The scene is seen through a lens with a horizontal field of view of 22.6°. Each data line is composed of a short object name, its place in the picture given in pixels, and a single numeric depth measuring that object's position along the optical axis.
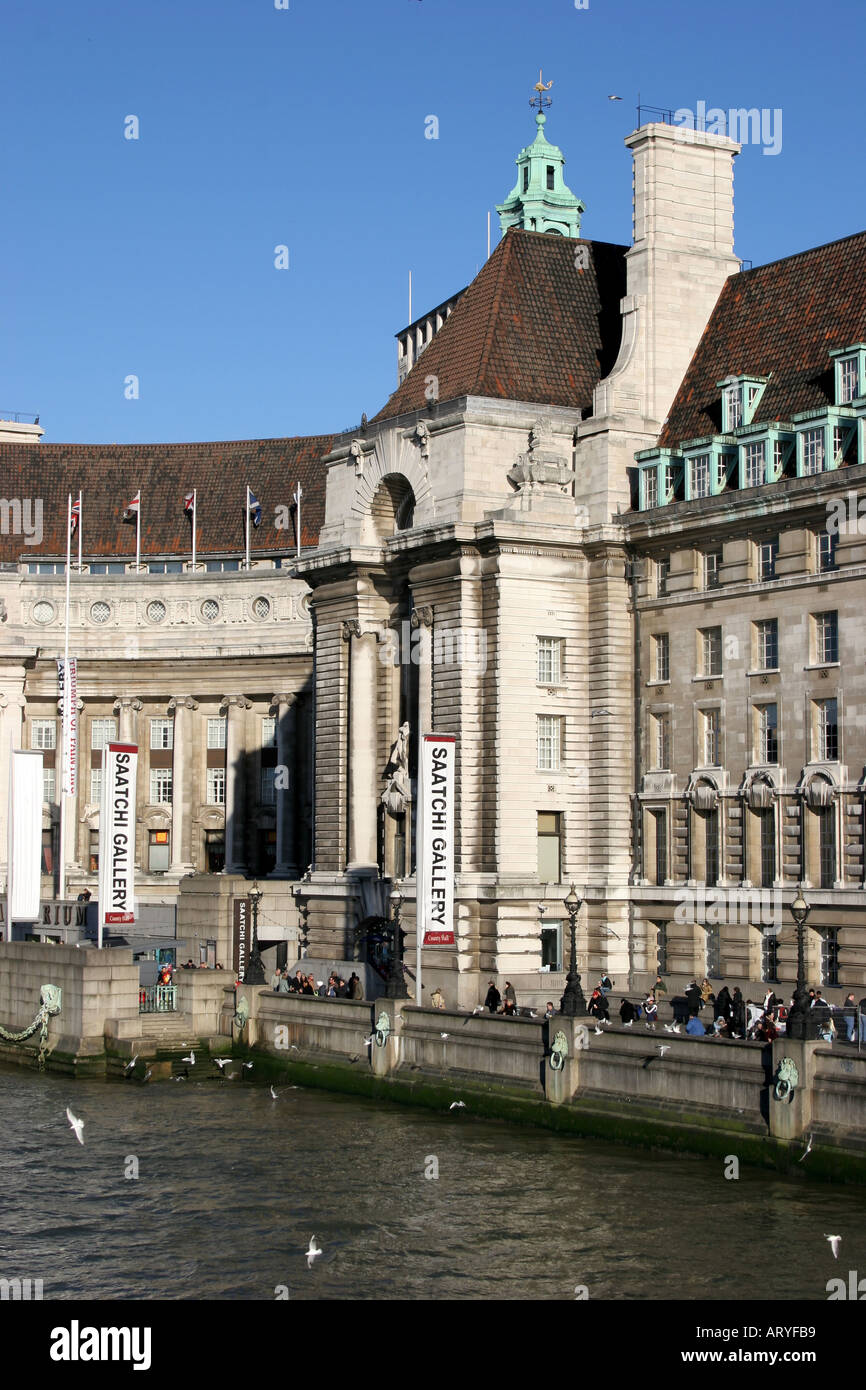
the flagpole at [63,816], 88.25
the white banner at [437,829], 66.62
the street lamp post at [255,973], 70.94
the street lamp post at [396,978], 62.47
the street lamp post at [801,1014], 46.69
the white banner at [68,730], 92.19
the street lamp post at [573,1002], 54.41
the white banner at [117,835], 70.75
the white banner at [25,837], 76.75
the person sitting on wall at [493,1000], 63.53
